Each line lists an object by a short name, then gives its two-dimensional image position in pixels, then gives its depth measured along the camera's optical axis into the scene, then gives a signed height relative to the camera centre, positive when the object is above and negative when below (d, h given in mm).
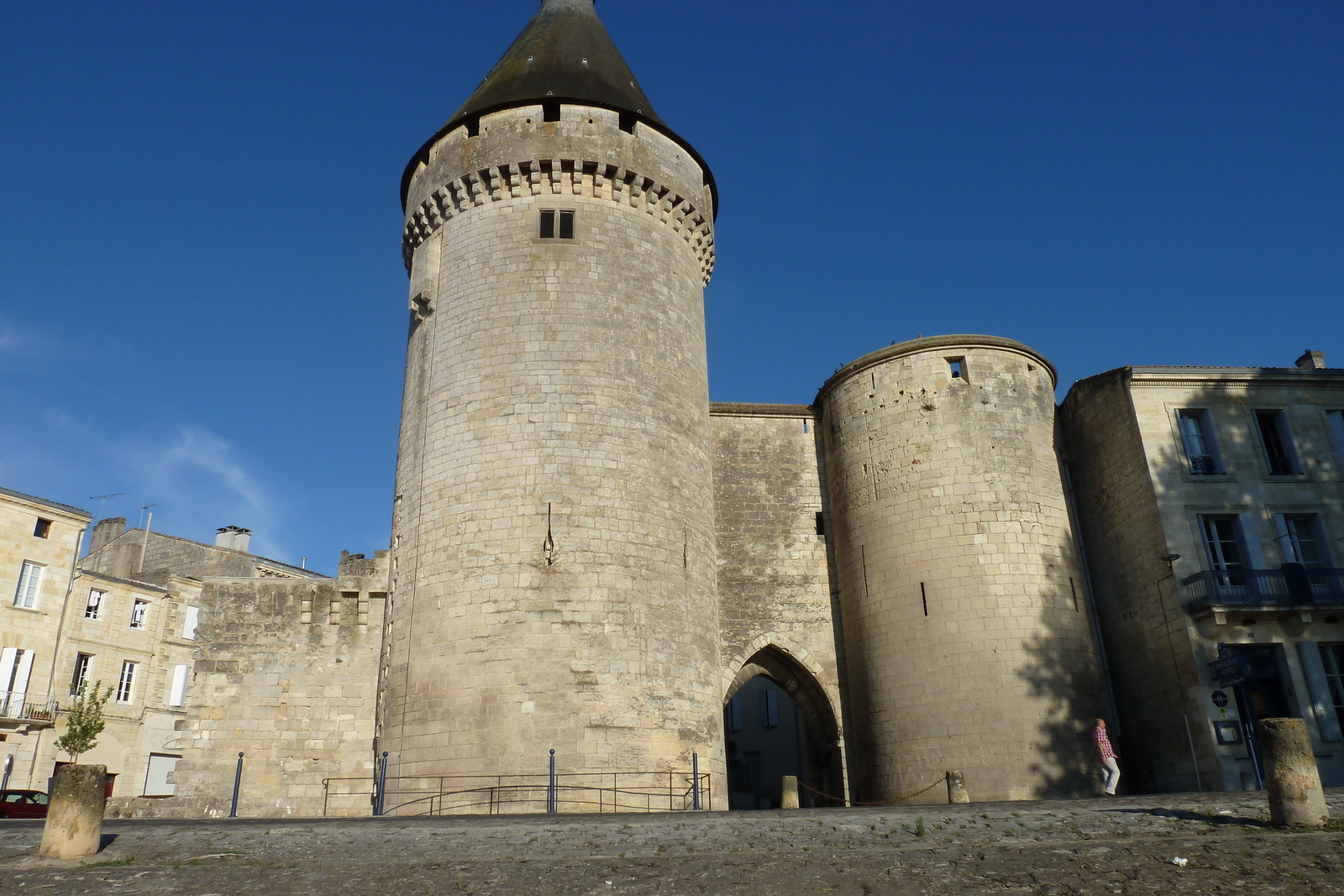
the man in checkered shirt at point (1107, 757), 13625 +135
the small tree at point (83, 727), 21156 +1566
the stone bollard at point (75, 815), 7996 -87
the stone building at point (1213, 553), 15398 +3368
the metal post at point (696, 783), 13344 -16
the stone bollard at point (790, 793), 13948 -197
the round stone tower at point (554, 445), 13844 +5046
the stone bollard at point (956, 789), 13758 -215
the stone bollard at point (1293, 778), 8445 -149
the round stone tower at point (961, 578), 15805 +3171
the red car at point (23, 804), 16859 +18
